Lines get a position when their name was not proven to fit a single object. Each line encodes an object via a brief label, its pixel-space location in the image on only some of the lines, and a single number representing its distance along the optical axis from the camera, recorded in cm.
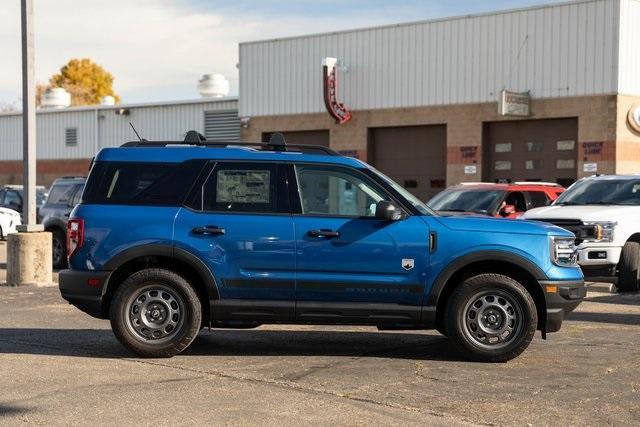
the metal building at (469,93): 2605
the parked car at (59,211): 1925
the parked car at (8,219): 2606
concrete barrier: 1498
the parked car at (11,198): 2872
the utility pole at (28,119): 1526
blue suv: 857
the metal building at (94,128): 3931
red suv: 1662
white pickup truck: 1410
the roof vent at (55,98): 4738
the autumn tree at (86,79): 8906
